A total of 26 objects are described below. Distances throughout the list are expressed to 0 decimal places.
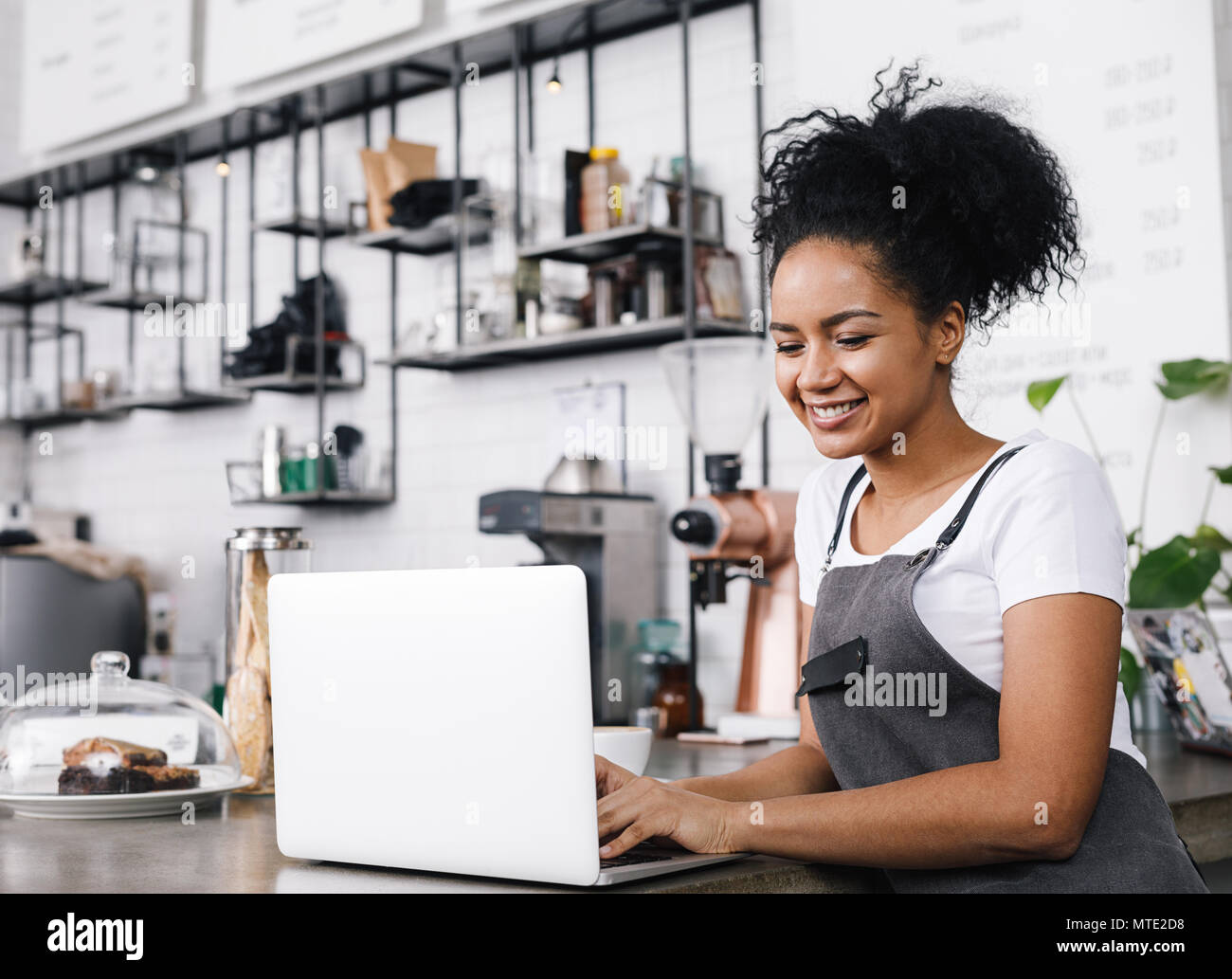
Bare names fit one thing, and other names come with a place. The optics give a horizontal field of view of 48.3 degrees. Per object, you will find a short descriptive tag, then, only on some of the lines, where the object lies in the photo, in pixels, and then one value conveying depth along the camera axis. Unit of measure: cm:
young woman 113
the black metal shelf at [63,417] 498
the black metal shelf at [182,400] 449
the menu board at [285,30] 399
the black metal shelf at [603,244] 322
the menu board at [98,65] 470
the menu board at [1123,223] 261
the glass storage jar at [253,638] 171
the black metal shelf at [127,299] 475
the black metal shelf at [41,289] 501
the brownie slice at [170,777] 154
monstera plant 219
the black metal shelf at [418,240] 379
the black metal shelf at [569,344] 327
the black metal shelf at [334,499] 403
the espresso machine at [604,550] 300
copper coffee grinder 249
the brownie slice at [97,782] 151
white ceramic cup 132
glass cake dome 152
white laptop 104
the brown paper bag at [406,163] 390
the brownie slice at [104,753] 152
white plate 150
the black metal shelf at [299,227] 422
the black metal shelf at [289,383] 415
